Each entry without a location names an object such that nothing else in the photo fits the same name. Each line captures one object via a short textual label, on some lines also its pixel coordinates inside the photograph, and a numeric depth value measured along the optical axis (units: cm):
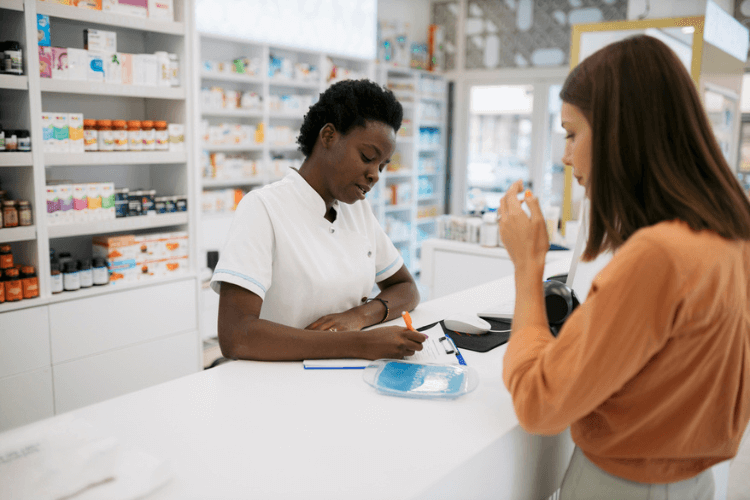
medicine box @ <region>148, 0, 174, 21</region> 318
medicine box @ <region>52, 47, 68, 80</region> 281
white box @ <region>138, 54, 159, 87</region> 316
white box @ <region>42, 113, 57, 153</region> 280
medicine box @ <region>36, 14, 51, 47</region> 272
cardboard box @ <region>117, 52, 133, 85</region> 307
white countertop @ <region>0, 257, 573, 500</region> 100
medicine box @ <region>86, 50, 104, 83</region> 295
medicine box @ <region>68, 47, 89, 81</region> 288
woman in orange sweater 83
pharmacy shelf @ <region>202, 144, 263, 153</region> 459
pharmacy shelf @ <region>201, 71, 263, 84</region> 453
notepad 149
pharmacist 153
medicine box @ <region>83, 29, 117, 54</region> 296
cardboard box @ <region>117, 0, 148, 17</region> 304
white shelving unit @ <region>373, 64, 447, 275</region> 660
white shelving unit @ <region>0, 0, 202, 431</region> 271
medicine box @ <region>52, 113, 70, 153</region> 284
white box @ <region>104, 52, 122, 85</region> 302
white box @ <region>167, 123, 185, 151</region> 332
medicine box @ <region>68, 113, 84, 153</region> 290
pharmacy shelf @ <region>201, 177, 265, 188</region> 461
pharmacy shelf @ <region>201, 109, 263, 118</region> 455
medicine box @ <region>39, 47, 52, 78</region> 275
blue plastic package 133
